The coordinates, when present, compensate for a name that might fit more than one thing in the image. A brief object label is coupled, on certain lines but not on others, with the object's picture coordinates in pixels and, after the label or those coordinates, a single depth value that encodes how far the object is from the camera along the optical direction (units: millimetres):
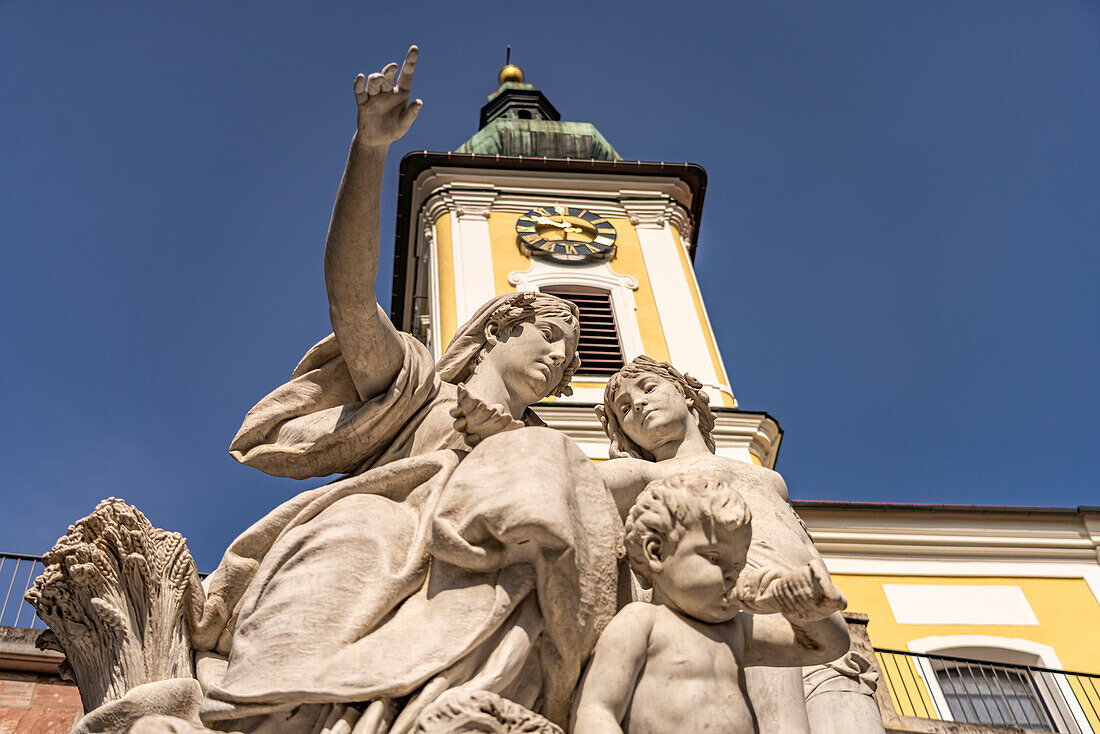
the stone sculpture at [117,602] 3477
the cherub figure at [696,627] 2988
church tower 27344
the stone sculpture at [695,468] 3600
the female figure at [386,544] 3059
